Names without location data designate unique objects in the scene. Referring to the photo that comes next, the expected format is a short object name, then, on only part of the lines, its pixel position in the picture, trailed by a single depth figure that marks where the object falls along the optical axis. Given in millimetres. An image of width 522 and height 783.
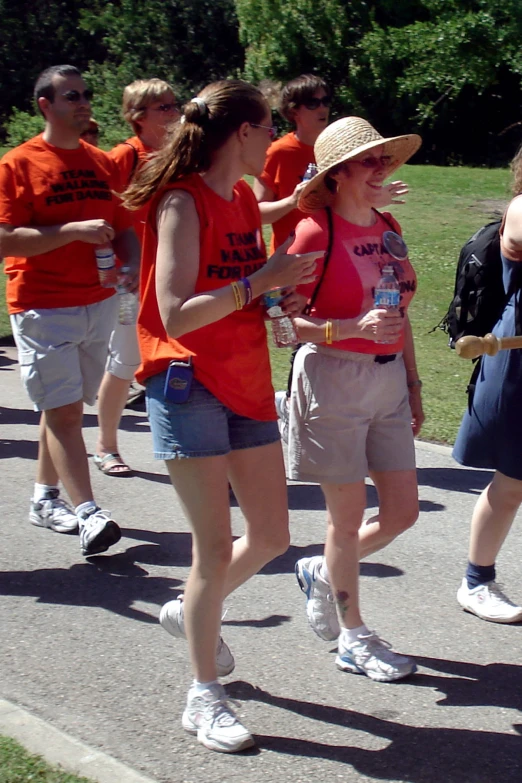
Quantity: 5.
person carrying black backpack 3904
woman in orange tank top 3076
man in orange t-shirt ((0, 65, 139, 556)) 4762
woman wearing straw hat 3543
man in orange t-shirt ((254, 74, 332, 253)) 5902
